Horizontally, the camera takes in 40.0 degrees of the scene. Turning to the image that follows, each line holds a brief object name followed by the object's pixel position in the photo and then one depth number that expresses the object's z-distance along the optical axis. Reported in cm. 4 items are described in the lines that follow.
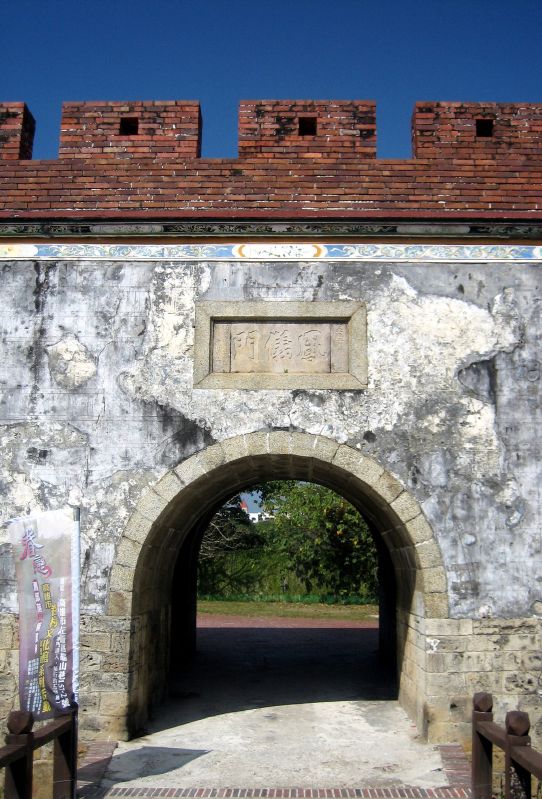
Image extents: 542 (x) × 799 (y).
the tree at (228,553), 1761
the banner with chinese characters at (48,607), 469
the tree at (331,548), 1684
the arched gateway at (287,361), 601
